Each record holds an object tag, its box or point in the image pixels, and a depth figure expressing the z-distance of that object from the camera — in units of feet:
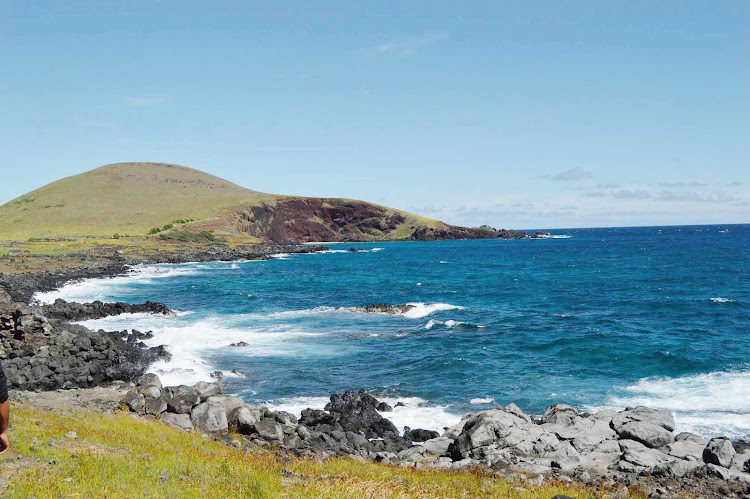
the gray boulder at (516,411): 72.26
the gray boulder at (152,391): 73.10
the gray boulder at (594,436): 63.00
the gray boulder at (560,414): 70.28
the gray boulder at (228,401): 70.64
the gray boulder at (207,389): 77.46
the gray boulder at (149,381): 76.33
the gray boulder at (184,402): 68.85
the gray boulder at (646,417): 67.77
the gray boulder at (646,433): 63.36
